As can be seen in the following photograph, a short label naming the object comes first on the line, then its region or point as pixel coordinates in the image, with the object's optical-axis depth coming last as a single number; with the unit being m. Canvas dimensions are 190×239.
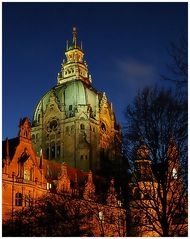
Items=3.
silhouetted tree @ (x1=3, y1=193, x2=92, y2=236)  33.16
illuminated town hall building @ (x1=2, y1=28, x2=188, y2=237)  44.44
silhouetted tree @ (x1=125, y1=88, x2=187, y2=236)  29.08
